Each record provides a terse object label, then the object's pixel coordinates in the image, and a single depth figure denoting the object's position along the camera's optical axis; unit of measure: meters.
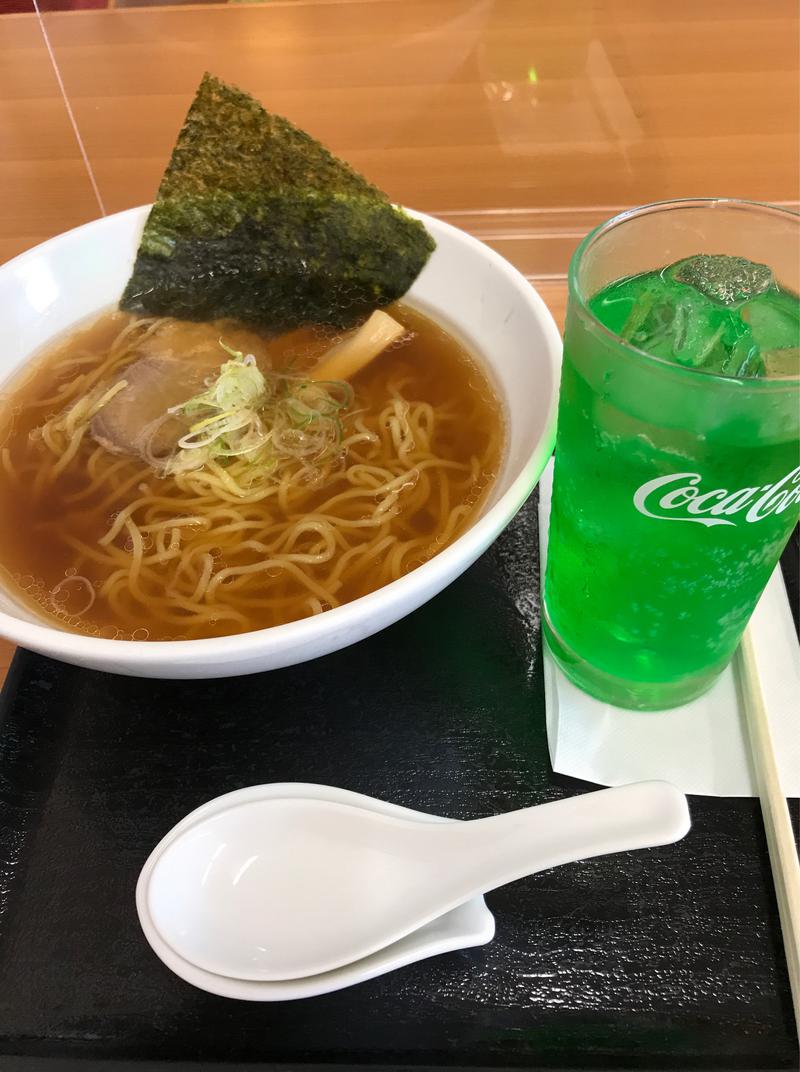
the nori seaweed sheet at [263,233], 0.36
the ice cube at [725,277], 0.24
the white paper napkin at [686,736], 0.25
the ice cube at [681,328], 0.23
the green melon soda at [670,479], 0.21
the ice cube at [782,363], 0.22
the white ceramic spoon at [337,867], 0.22
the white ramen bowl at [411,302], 0.23
